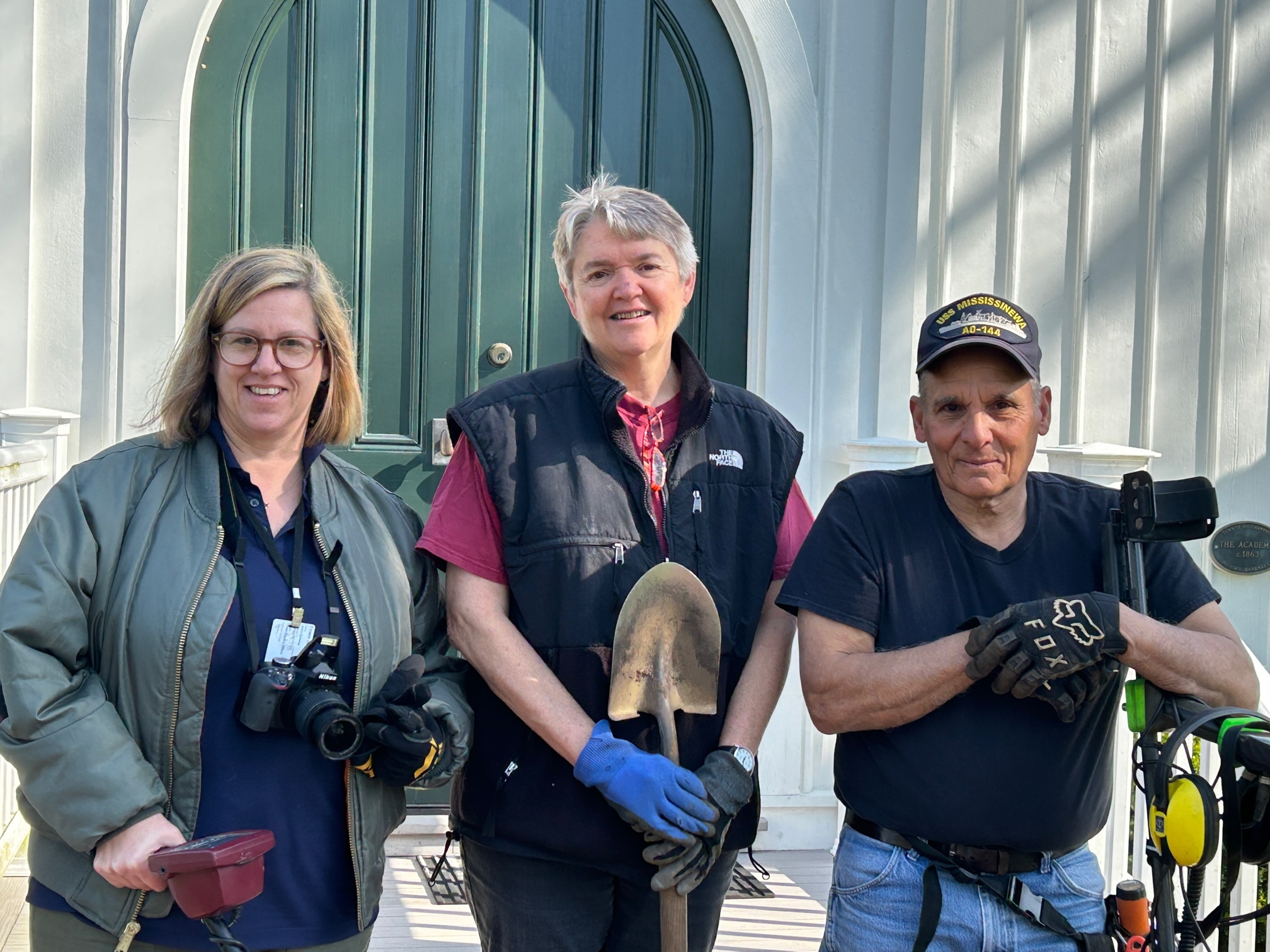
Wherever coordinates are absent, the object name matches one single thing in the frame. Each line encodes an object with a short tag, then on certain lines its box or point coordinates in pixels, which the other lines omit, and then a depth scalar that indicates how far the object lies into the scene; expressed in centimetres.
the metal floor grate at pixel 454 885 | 357
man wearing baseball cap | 175
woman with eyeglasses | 173
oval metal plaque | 387
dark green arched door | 384
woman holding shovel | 196
